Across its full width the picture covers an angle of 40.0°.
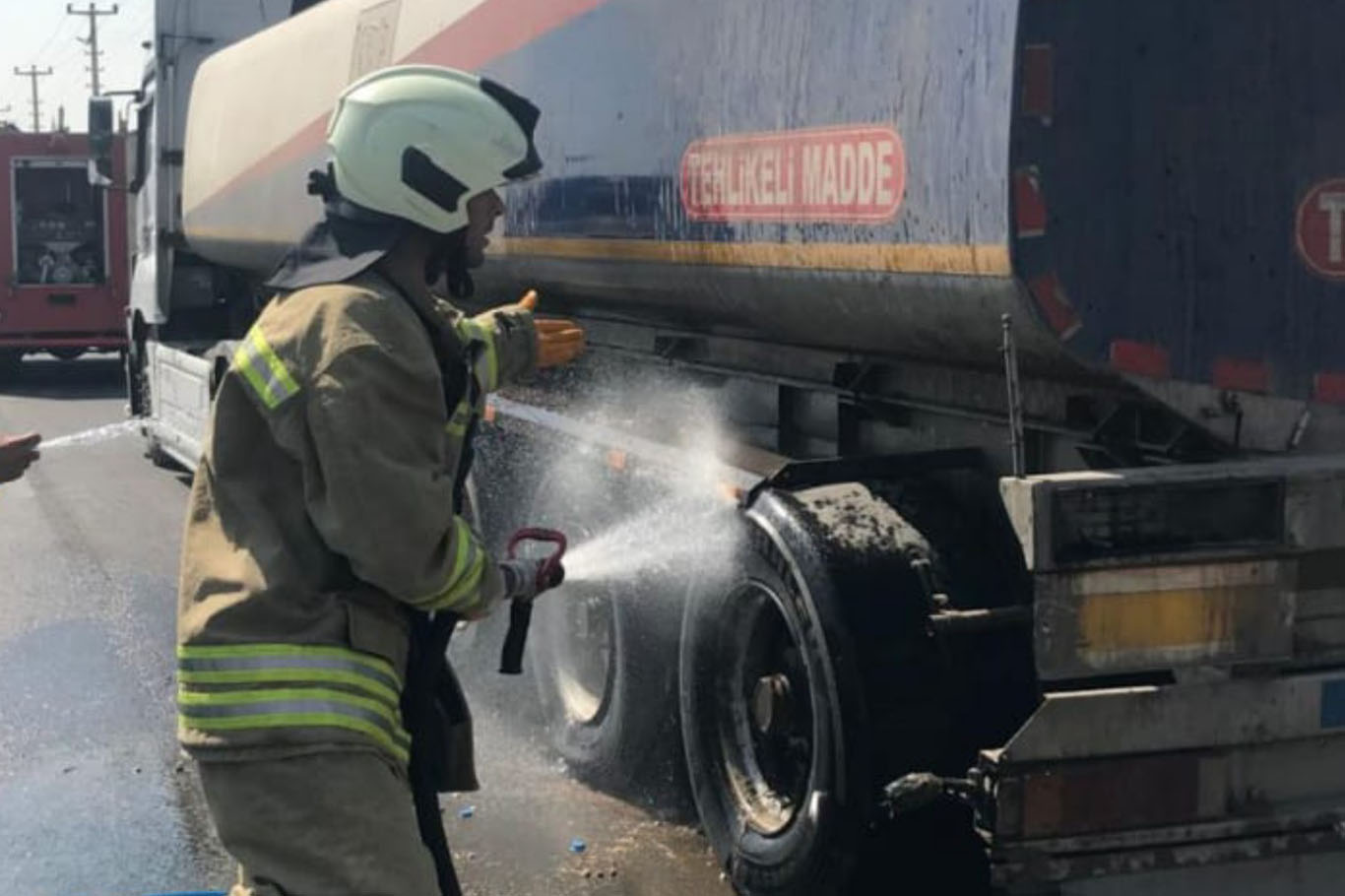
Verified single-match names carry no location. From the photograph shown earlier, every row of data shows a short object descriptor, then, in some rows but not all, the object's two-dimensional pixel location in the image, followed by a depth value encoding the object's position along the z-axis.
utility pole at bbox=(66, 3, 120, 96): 71.18
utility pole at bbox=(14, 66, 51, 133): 84.50
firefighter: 2.78
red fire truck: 23.52
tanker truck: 3.63
